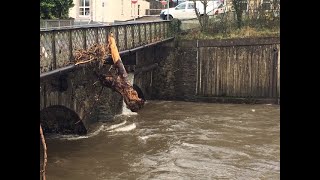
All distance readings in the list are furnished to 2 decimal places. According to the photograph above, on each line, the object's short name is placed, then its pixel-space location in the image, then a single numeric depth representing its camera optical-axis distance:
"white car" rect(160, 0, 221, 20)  32.19
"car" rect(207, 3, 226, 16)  32.25
